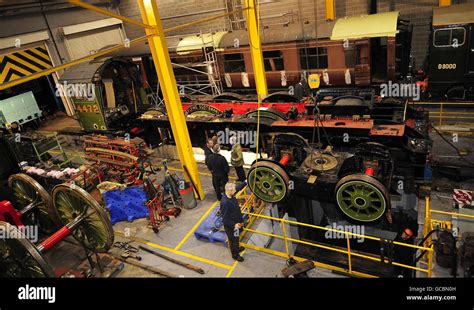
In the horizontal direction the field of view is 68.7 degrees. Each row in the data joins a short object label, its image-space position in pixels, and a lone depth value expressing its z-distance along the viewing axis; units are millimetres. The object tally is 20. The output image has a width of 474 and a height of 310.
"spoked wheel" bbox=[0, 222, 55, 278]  5523
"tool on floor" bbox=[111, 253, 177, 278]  6821
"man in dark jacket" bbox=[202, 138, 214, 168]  8531
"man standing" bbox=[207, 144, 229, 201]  8345
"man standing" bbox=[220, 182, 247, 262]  6400
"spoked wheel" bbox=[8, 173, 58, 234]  7535
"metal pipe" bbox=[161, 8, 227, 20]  17462
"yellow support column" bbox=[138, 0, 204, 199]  7398
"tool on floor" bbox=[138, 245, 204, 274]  6797
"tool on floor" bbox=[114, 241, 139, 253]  7691
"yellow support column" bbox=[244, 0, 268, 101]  9922
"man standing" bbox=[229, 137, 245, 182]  8844
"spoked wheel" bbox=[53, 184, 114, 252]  6488
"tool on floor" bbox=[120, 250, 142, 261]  7422
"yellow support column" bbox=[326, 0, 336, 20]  14402
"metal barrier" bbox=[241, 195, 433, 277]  5359
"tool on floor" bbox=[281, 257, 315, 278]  6120
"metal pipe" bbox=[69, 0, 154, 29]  5480
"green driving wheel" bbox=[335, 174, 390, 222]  6641
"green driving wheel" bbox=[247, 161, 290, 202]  7551
